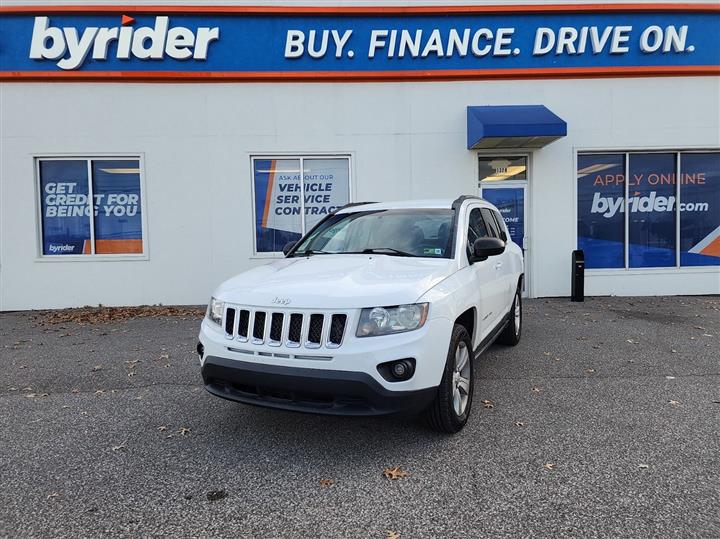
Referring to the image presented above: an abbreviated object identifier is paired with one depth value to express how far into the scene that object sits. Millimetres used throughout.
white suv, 2936
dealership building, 9359
